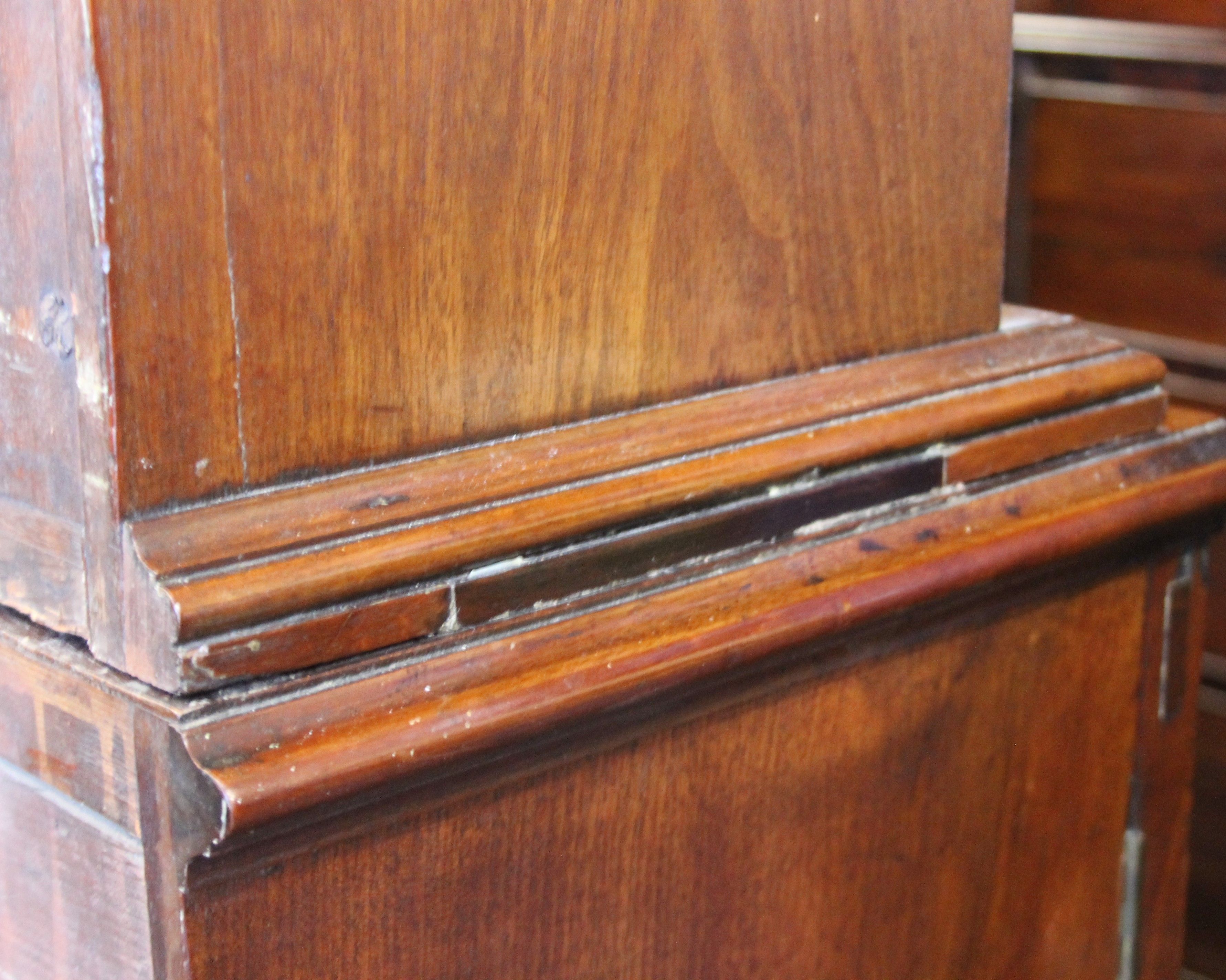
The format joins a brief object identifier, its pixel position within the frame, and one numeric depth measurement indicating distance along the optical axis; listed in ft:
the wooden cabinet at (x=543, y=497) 2.85
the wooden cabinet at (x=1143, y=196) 5.69
